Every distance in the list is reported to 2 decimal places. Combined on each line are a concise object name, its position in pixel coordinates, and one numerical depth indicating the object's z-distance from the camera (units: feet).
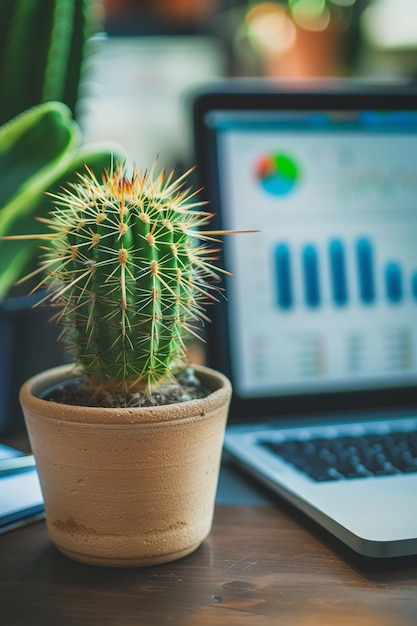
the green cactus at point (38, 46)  1.84
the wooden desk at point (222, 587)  1.13
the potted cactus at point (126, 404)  1.24
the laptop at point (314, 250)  2.17
